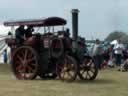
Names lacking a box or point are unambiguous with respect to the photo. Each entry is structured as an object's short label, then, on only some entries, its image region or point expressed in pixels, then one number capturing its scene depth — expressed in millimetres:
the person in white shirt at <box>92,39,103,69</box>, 24203
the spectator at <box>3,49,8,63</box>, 31375
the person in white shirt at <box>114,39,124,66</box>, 25891
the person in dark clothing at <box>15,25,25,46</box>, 16297
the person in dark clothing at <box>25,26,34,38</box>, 16375
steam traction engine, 15219
